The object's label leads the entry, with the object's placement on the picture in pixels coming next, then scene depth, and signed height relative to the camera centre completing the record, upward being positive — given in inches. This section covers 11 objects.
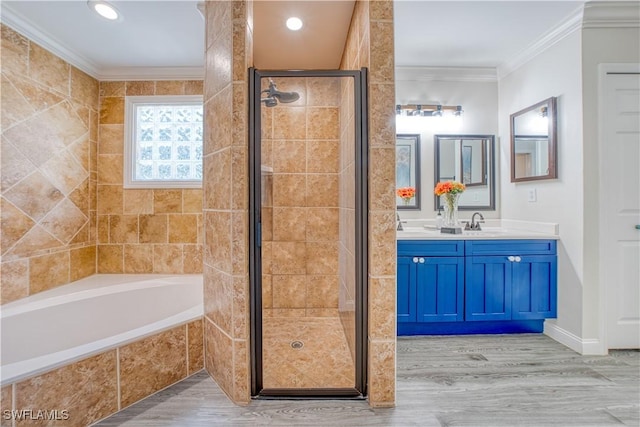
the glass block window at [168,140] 115.1 +28.7
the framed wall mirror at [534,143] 94.8 +24.1
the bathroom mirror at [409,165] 117.6 +18.8
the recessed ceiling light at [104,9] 77.4 +55.7
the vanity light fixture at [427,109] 115.7 +40.8
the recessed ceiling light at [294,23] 82.4 +54.6
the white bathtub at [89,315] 58.6 -27.6
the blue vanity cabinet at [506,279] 94.3 -22.0
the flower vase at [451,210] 106.2 +0.5
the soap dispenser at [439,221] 114.0 -3.8
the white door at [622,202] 85.5 +2.5
